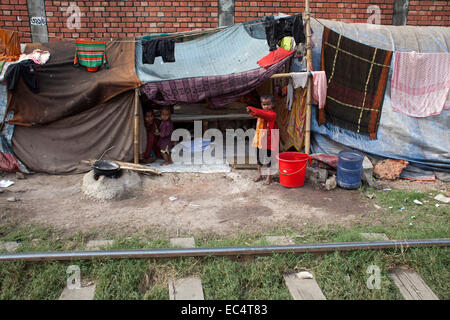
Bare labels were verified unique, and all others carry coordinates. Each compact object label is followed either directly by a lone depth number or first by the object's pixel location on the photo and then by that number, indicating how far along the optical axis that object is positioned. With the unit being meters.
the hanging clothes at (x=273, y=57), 5.88
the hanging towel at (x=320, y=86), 5.82
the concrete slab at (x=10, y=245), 3.70
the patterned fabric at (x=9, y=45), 6.20
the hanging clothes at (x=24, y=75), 5.77
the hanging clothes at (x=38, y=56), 6.10
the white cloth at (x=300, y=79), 5.88
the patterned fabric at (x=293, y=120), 6.40
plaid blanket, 6.20
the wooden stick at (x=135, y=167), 5.71
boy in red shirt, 5.58
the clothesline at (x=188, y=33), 6.65
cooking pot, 5.31
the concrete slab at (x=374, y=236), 3.89
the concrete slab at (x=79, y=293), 2.99
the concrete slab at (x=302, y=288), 3.04
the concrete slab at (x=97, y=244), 3.73
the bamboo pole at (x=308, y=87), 5.87
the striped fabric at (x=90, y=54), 6.13
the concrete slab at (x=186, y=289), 3.02
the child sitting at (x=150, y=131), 6.68
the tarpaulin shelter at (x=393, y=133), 6.22
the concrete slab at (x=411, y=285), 3.05
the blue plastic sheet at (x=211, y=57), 6.19
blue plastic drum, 5.41
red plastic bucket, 5.46
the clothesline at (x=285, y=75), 5.88
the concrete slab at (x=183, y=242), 3.76
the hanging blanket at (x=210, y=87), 5.95
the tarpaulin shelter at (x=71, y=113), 6.04
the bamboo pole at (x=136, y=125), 6.12
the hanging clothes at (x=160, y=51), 6.28
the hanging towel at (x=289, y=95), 6.46
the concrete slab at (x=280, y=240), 3.80
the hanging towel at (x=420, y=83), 6.17
